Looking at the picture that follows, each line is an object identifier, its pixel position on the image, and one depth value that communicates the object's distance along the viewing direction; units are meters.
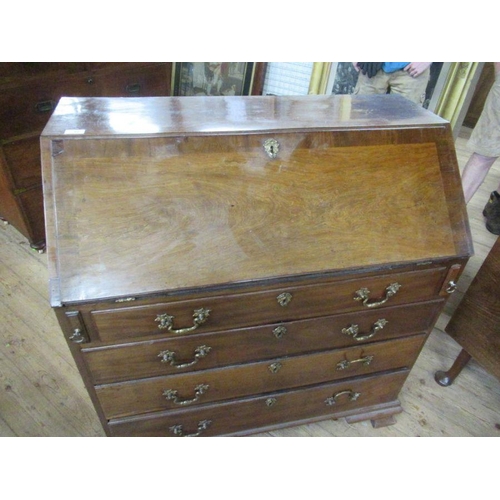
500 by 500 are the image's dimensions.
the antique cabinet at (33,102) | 1.85
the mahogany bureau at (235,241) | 0.98
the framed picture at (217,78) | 2.72
